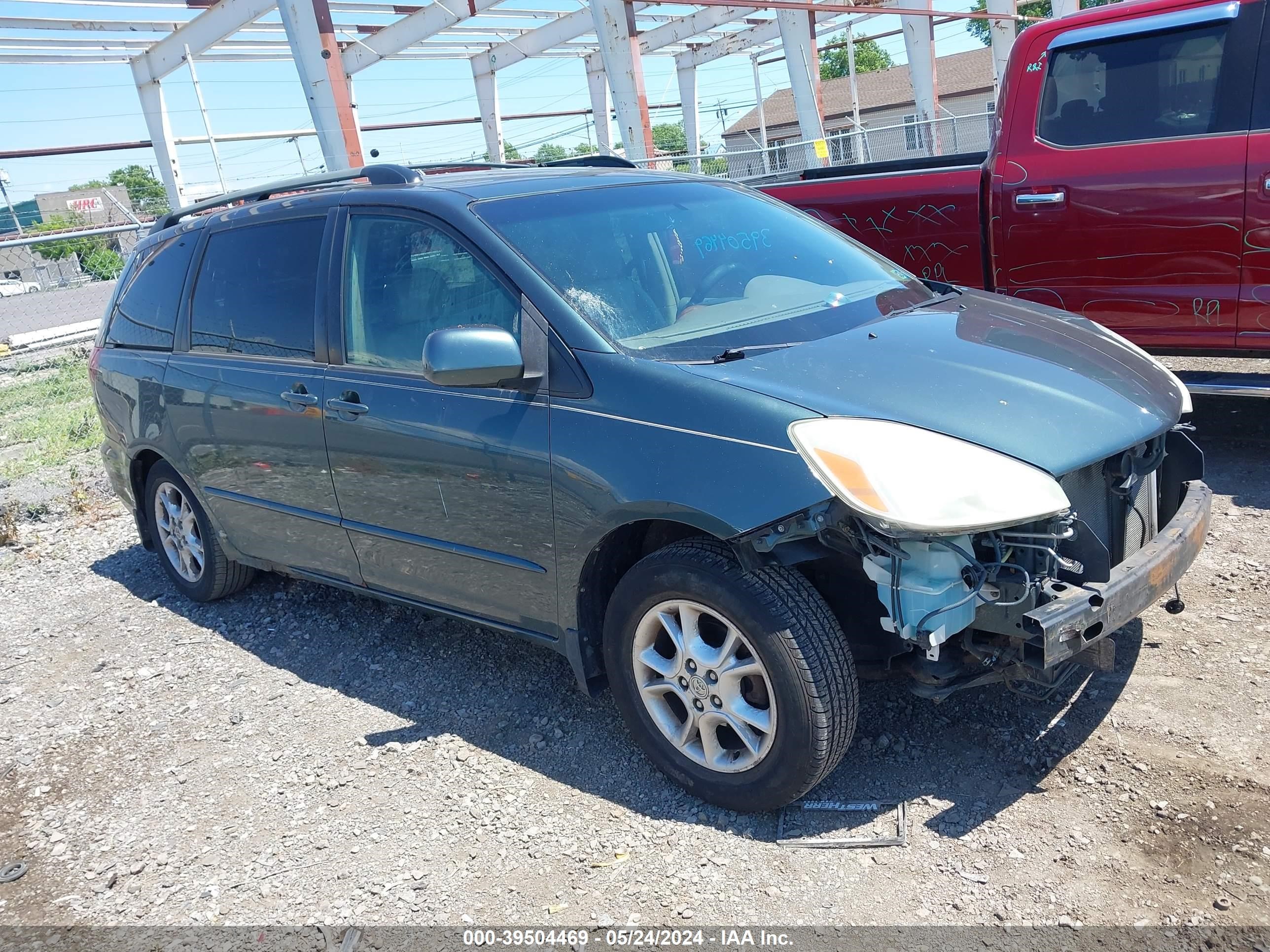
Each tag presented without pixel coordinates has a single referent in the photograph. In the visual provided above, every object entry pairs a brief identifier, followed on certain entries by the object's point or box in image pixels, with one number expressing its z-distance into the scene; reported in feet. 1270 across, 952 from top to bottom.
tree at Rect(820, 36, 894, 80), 191.62
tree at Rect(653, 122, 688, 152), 203.31
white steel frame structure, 40.50
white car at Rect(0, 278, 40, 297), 90.60
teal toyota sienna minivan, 8.59
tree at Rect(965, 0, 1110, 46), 151.53
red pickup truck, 16.06
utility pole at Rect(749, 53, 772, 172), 77.05
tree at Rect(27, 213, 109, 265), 122.21
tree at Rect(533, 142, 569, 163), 136.80
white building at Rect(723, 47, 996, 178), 128.47
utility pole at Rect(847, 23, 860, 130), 71.77
